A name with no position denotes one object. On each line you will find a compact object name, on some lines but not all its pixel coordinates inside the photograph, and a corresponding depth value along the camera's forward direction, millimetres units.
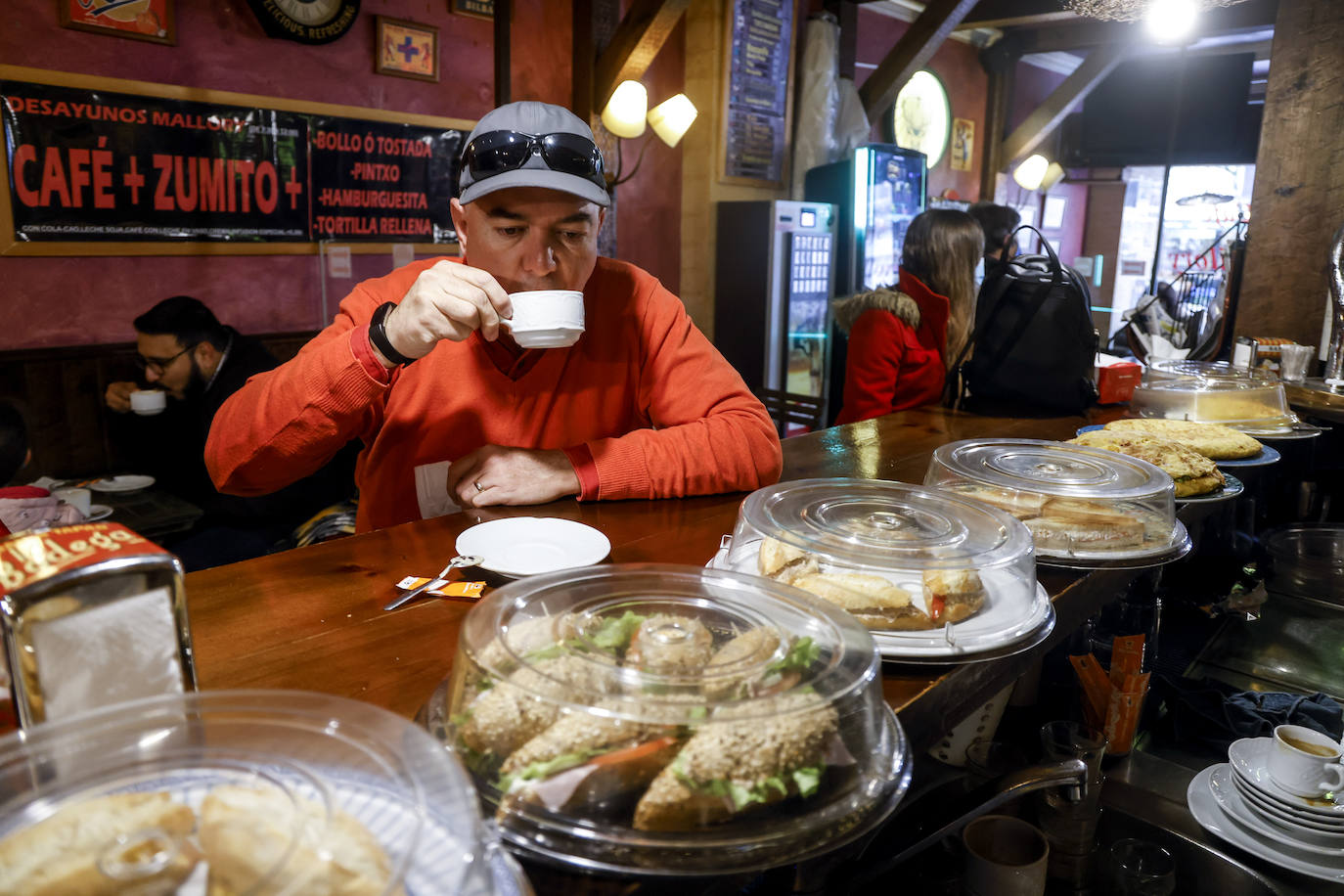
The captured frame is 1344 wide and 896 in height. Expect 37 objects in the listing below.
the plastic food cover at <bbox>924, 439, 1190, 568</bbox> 1463
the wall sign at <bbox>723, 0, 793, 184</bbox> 6133
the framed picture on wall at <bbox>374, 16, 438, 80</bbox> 4555
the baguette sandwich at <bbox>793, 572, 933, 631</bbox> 1093
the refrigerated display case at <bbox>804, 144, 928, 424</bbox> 6445
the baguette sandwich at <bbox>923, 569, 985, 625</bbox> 1121
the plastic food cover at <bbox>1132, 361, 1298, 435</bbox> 2473
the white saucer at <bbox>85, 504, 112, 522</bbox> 2992
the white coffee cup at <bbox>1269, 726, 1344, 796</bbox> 1492
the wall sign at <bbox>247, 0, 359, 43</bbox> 4074
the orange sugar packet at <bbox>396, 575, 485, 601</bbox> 1245
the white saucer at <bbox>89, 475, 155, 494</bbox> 3336
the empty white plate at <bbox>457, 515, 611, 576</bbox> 1297
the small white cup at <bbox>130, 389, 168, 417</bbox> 3576
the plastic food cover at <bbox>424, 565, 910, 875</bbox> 718
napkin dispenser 636
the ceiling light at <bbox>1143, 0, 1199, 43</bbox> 3270
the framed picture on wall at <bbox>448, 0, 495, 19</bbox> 4845
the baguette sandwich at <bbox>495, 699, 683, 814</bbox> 727
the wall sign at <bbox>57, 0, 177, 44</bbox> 3586
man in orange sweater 1654
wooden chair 5453
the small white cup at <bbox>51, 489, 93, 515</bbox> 2973
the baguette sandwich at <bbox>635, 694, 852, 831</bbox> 721
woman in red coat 3680
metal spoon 1244
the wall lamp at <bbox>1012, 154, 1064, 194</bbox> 9102
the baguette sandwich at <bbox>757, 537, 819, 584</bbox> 1151
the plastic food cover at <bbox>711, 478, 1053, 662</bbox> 1096
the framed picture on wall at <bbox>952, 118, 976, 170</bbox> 8797
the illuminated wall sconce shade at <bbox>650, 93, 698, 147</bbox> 5320
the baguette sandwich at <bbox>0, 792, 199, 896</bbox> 494
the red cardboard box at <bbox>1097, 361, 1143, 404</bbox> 2867
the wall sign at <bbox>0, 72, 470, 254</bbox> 3611
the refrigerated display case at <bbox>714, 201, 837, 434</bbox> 5969
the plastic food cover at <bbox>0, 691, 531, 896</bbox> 508
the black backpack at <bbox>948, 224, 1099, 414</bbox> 2766
